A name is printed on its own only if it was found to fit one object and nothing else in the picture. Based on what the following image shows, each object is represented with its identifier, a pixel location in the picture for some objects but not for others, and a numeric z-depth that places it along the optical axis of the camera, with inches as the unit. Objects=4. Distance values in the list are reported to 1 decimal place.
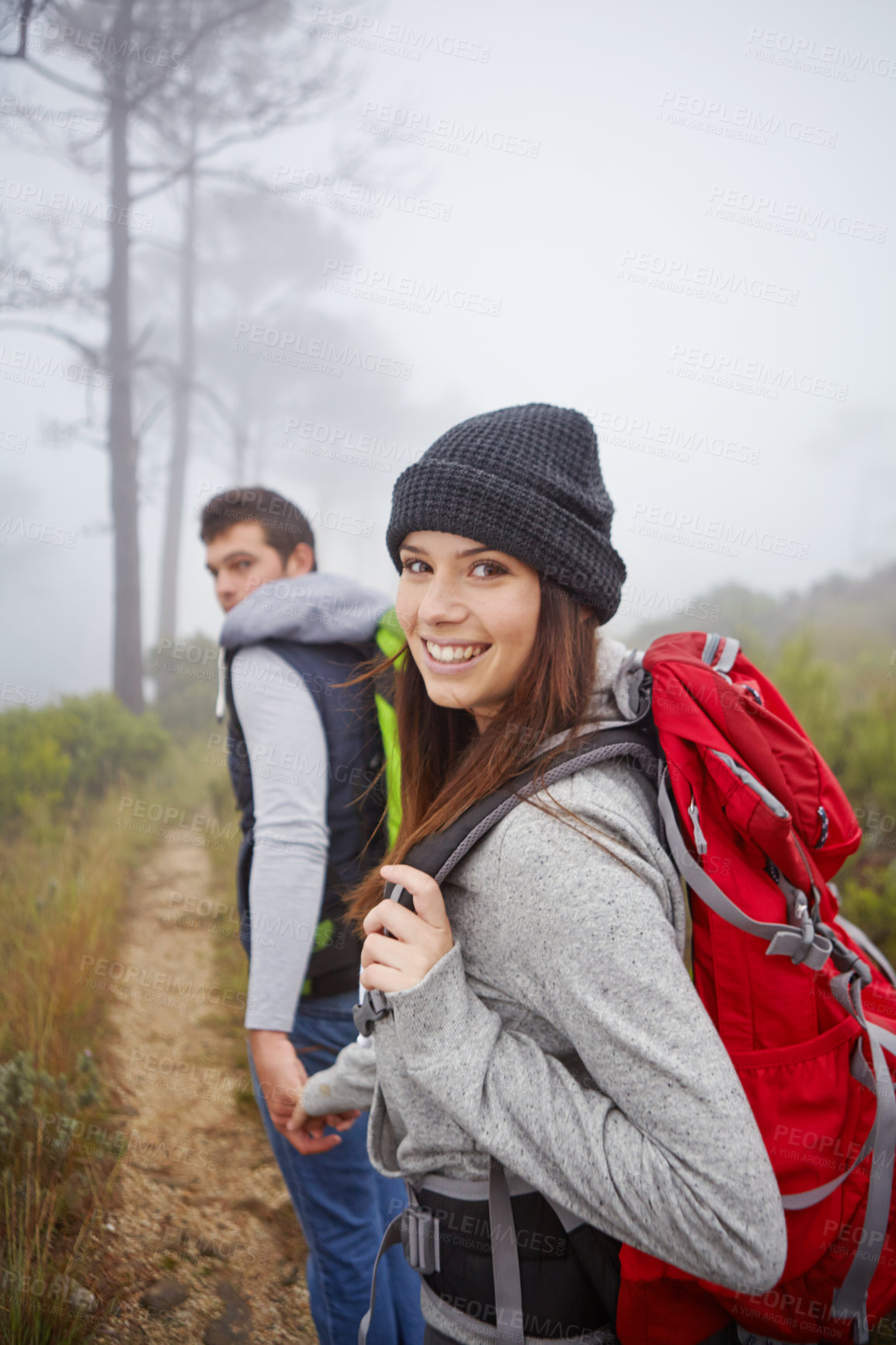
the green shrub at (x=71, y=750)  151.0
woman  33.3
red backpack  36.6
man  66.8
